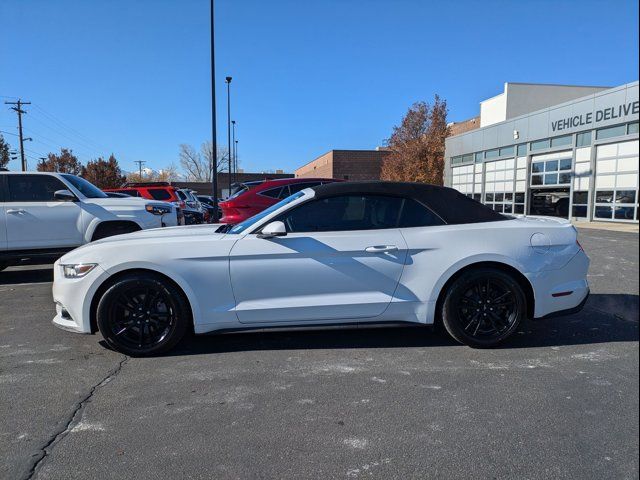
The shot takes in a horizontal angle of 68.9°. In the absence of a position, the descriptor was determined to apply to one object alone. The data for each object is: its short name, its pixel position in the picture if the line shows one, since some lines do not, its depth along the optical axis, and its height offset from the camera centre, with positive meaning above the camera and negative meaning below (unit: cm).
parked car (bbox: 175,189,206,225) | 1303 -32
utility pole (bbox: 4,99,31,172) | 5394 +938
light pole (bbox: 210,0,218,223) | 1647 +308
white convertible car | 420 -66
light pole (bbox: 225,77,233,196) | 3521 +631
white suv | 778 -29
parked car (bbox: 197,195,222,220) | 2204 -13
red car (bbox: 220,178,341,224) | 921 +5
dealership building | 1884 +221
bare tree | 9181 +556
